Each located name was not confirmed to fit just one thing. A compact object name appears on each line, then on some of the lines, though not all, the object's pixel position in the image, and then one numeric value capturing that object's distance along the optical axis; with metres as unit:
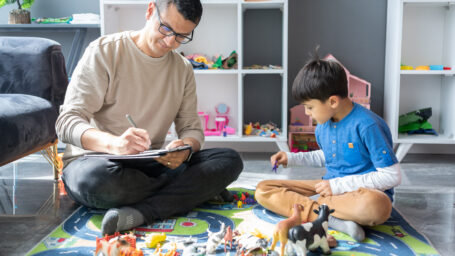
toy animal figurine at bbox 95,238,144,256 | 1.12
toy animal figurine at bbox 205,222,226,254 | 1.24
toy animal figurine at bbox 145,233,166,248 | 1.30
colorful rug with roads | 1.28
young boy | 1.38
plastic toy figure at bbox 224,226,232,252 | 1.28
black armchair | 1.91
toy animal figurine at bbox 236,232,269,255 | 1.22
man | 1.44
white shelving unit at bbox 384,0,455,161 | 2.65
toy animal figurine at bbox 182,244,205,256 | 1.23
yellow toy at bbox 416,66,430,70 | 2.64
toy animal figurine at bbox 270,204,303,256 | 1.16
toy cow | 1.15
